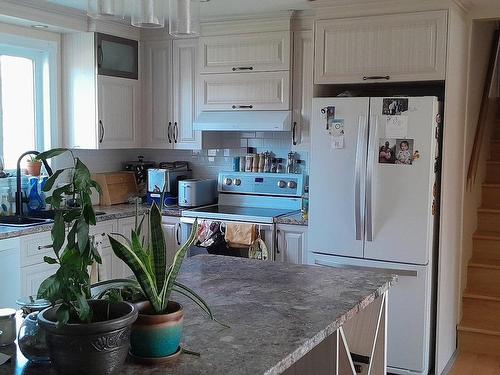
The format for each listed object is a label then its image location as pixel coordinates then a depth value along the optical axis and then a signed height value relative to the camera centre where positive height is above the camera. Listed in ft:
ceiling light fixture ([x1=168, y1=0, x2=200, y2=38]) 7.85 +1.63
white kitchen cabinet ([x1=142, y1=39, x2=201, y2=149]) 16.83 +1.39
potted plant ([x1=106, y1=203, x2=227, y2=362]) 5.34 -1.37
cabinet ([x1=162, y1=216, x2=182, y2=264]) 16.17 -2.37
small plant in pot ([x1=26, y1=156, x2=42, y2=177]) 15.12 -0.62
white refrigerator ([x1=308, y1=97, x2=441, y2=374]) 12.39 -1.07
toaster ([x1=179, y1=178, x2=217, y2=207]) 16.52 -1.33
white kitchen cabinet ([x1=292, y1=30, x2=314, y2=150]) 15.15 +1.41
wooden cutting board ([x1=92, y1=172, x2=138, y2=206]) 16.87 -1.22
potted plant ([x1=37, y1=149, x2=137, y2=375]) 4.73 -1.30
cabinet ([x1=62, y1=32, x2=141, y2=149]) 15.79 +1.39
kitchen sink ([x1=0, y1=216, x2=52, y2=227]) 13.88 -1.79
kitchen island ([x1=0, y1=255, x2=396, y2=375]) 5.43 -1.90
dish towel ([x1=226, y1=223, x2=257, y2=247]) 14.80 -2.19
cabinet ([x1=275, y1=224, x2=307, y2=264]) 14.49 -2.35
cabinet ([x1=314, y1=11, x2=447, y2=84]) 12.44 +2.04
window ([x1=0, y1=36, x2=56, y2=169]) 15.17 +1.08
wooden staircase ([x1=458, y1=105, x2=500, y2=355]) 14.43 -3.54
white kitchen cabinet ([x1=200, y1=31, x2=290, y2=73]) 15.33 +2.34
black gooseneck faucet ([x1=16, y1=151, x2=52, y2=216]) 14.17 -1.30
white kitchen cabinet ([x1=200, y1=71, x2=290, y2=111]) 15.42 +1.36
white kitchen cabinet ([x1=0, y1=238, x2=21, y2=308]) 12.42 -2.65
